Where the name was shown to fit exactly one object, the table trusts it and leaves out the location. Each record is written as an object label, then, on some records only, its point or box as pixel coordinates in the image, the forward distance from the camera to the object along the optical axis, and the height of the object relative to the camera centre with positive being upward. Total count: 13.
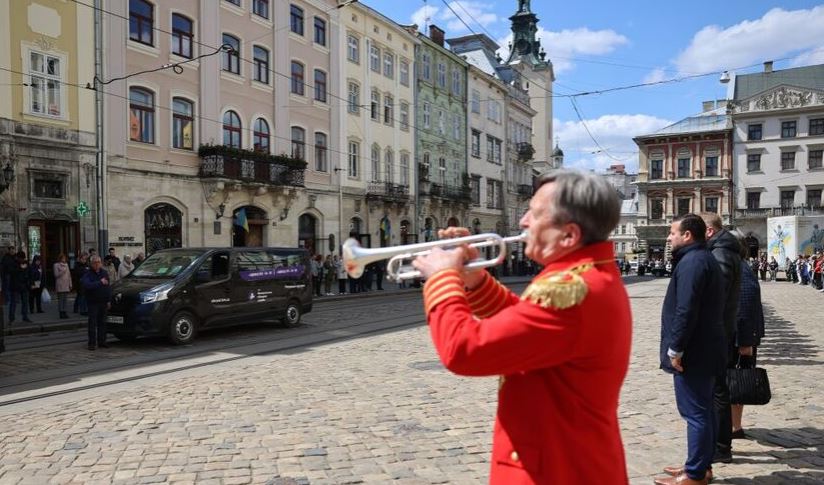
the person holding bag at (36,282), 16.22 -1.27
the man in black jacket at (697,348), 4.17 -0.80
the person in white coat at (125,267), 19.06 -1.00
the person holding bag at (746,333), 5.52 -0.92
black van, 11.52 -1.16
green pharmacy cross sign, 20.16 +0.84
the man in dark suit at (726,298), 4.76 -0.51
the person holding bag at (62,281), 16.27 -1.21
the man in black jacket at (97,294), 11.16 -1.08
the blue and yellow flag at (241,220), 26.17 +0.59
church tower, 62.78 +16.47
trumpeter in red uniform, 1.80 -0.31
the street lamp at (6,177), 17.73 +1.66
